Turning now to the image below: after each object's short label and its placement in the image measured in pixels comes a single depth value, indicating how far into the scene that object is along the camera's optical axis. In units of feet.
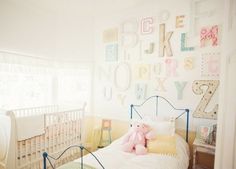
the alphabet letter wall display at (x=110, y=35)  10.77
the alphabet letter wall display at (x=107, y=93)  10.98
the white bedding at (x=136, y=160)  5.85
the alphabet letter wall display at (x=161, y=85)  9.09
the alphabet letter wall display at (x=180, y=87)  8.50
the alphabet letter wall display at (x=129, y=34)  10.03
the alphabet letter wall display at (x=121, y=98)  10.44
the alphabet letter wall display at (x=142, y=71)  9.58
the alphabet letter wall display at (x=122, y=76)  10.32
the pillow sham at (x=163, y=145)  6.77
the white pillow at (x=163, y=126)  7.82
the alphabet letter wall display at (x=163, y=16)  8.96
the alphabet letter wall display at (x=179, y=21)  8.56
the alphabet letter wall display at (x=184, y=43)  8.48
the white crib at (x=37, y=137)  6.51
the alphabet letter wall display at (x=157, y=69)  9.19
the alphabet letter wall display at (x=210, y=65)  7.71
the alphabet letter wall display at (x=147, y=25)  9.46
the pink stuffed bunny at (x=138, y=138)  7.03
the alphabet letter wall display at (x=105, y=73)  11.02
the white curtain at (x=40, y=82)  8.75
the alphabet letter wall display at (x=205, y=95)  7.78
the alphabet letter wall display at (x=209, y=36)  7.79
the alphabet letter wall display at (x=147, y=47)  9.45
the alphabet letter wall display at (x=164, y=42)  8.92
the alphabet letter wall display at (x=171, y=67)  8.77
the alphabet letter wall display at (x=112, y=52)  10.73
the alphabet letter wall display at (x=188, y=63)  8.34
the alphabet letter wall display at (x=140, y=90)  9.66
